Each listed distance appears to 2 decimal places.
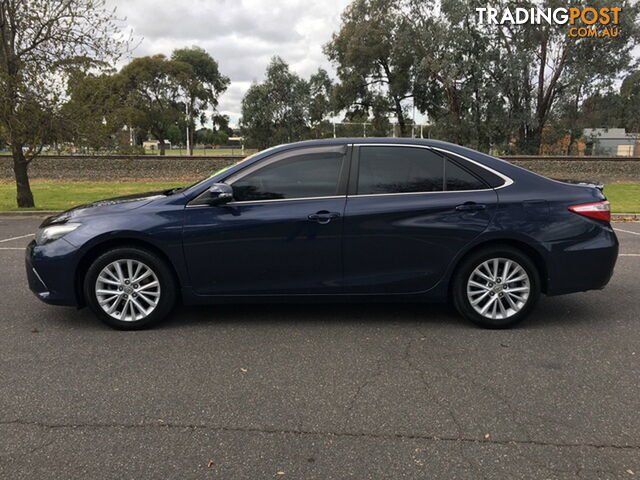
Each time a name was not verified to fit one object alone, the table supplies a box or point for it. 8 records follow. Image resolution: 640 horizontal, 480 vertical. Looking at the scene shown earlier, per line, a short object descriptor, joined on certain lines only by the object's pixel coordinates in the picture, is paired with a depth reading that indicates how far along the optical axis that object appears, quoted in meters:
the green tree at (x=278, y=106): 40.09
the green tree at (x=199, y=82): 50.11
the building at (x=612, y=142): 31.84
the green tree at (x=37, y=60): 12.35
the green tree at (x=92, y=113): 13.02
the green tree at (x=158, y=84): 47.34
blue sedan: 4.36
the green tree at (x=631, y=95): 28.11
